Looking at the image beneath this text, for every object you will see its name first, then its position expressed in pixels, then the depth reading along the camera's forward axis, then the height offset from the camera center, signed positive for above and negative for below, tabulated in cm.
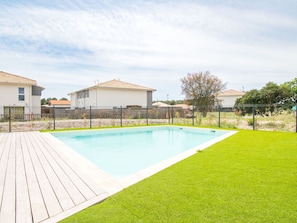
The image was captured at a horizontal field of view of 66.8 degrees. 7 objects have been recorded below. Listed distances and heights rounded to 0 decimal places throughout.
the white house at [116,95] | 2798 +224
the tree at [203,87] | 2916 +316
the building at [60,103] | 4664 +202
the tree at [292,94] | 2605 +192
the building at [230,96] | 4112 +273
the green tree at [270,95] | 2552 +180
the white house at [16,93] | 2069 +186
